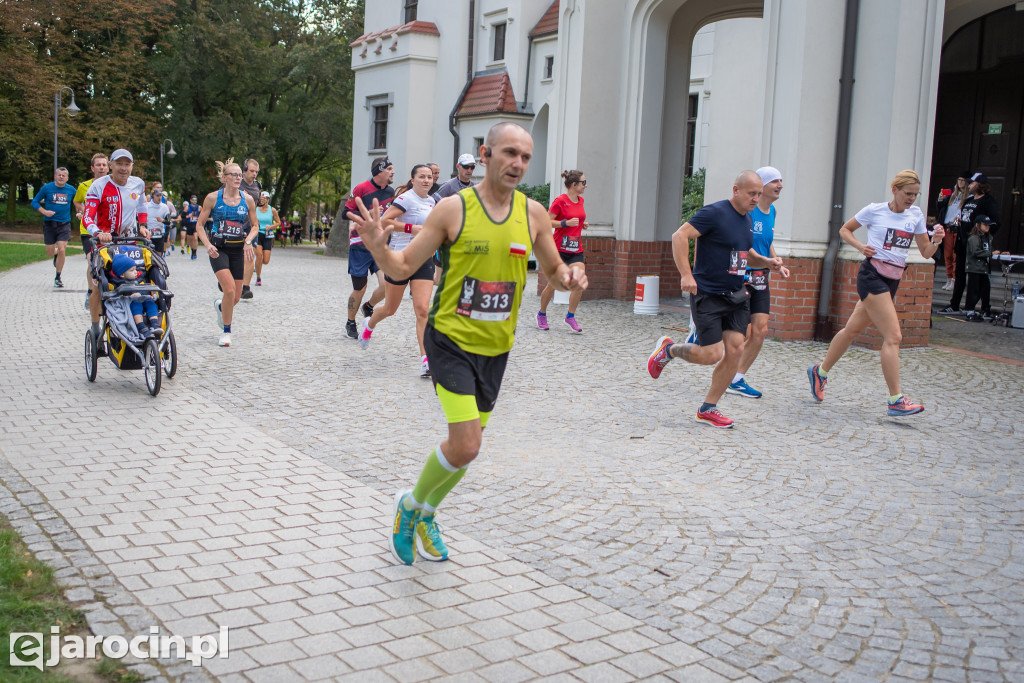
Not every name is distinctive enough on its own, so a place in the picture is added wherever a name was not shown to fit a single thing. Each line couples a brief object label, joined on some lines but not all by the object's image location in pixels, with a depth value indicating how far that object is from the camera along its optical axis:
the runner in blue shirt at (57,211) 17.58
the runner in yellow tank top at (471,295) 4.22
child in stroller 8.45
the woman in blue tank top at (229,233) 10.95
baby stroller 8.19
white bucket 15.17
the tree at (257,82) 43.75
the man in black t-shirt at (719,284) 7.43
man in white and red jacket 9.01
